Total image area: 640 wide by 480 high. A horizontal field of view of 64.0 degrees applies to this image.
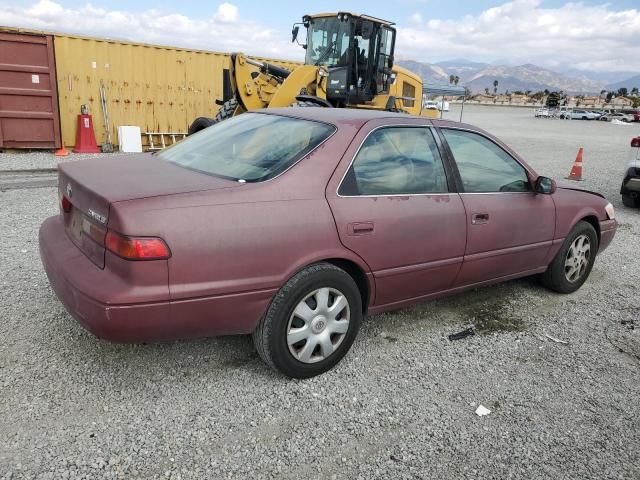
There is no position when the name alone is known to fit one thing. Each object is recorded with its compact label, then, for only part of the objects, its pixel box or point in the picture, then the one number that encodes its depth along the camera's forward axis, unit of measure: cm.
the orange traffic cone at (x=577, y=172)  1120
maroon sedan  246
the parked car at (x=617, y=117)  5060
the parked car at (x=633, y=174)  803
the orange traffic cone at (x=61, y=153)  1115
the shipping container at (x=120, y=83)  1112
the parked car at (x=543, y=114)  5344
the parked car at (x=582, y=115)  5191
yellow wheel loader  985
